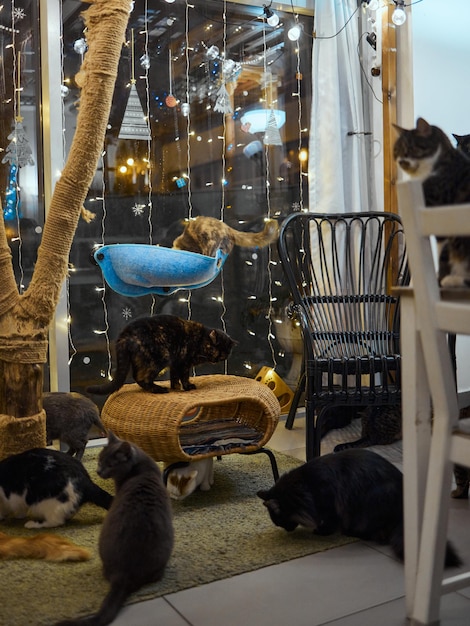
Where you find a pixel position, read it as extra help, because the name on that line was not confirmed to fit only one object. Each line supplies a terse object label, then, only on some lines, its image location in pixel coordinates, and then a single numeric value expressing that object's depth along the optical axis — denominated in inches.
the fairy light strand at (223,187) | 148.5
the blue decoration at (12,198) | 128.0
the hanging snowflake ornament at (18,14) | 128.4
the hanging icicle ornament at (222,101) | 146.9
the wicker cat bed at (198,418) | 93.6
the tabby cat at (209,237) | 132.0
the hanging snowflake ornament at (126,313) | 142.3
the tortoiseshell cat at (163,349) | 103.1
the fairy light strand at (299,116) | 157.6
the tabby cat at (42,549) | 79.2
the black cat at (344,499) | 83.5
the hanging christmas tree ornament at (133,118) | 138.0
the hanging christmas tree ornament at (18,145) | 127.6
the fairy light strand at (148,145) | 139.5
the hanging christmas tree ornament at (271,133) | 153.8
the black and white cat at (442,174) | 65.7
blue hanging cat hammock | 104.5
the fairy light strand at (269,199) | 153.7
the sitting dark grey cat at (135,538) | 68.6
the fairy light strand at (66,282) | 131.1
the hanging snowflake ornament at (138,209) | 140.3
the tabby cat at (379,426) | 132.7
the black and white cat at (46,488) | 87.5
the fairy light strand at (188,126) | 143.4
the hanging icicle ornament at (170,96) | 141.8
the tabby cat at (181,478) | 99.4
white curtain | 150.1
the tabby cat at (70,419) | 113.2
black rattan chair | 106.5
